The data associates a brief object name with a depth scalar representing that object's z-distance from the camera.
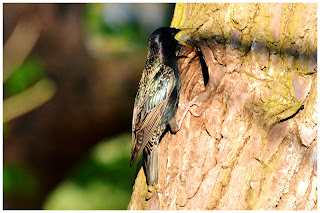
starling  6.07
